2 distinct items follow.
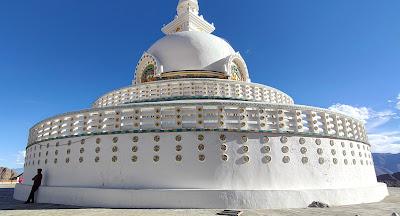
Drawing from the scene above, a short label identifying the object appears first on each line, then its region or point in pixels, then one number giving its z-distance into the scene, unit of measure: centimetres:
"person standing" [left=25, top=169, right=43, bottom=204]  1066
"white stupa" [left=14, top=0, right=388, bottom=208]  895
